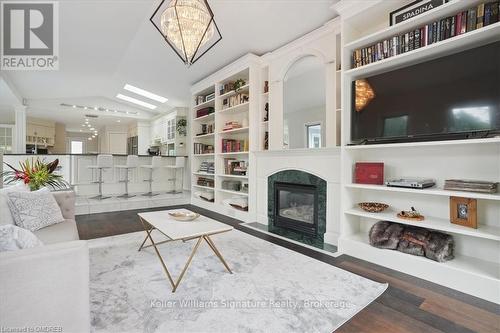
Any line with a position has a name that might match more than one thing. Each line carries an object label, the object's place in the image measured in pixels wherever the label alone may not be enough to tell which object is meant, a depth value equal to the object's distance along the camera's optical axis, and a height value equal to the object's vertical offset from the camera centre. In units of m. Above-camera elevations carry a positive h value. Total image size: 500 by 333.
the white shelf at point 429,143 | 1.85 +0.20
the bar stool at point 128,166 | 5.82 +0.02
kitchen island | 5.74 -0.17
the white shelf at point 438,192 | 1.83 -0.22
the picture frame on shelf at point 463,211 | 2.02 -0.38
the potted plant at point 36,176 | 2.67 -0.10
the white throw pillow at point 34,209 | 2.06 -0.37
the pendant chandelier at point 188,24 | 1.99 +1.20
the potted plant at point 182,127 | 7.40 +1.21
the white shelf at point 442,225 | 1.89 -0.51
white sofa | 1.00 -0.52
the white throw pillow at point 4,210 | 1.91 -0.34
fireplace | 3.14 -0.56
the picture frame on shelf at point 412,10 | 2.18 +1.45
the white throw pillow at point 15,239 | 1.13 -0.34
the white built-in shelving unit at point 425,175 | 1.97 -0.08
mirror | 3.22 +0.87
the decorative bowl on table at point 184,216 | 2.46 -0.50
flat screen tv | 1.91 +0.59
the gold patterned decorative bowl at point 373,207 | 2.58 -0.43
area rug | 1.54 -0.97
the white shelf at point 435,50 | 1.92 +1.04
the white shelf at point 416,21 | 2.02 +1.32
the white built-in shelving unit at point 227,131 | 4.08 +0.74
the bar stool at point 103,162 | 5.34 +0.11
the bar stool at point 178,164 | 6.47 +0.07
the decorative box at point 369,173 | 2.63 -0.07
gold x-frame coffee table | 1.97 -0.54
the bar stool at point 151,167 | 6.19 +0.00
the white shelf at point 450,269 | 1.86 -0.88
